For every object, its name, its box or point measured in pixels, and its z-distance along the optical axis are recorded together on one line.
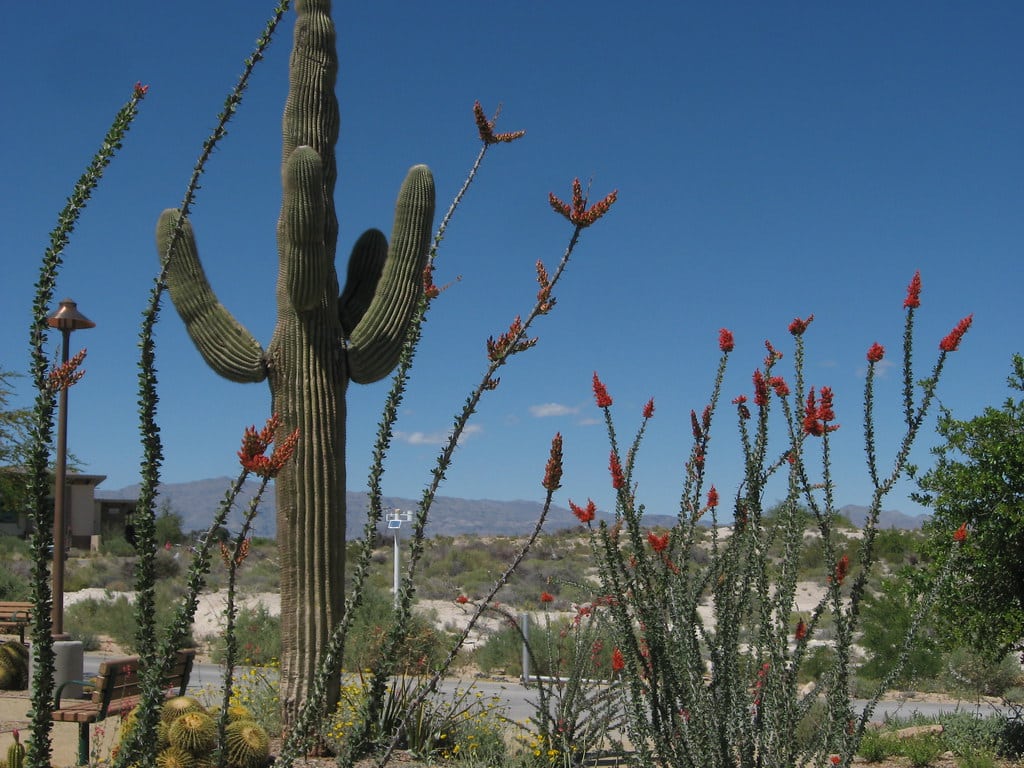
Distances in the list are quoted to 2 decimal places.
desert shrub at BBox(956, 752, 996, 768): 7.10
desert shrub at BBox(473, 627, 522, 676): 16.19
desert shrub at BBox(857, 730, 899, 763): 7.92
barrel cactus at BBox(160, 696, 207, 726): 6.88
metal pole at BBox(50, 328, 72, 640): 9.76
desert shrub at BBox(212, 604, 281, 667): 14.72
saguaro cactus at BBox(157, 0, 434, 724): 7.29
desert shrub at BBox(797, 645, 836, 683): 13.78
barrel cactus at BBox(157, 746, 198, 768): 6.32
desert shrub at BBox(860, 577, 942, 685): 13.71
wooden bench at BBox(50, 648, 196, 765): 6.77
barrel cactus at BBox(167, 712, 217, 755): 6.48
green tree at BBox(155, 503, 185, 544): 32.59
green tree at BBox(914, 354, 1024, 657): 7.71
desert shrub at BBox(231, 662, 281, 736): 8.03
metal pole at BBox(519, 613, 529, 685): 12.01
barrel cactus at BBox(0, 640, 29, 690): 11.22
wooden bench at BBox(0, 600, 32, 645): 12.73
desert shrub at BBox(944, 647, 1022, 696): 13.88
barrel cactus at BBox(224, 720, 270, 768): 6.63
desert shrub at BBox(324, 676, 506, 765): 7.00
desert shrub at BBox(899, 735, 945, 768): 7.84
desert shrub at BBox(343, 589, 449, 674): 12.62
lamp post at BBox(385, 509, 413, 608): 12.53
